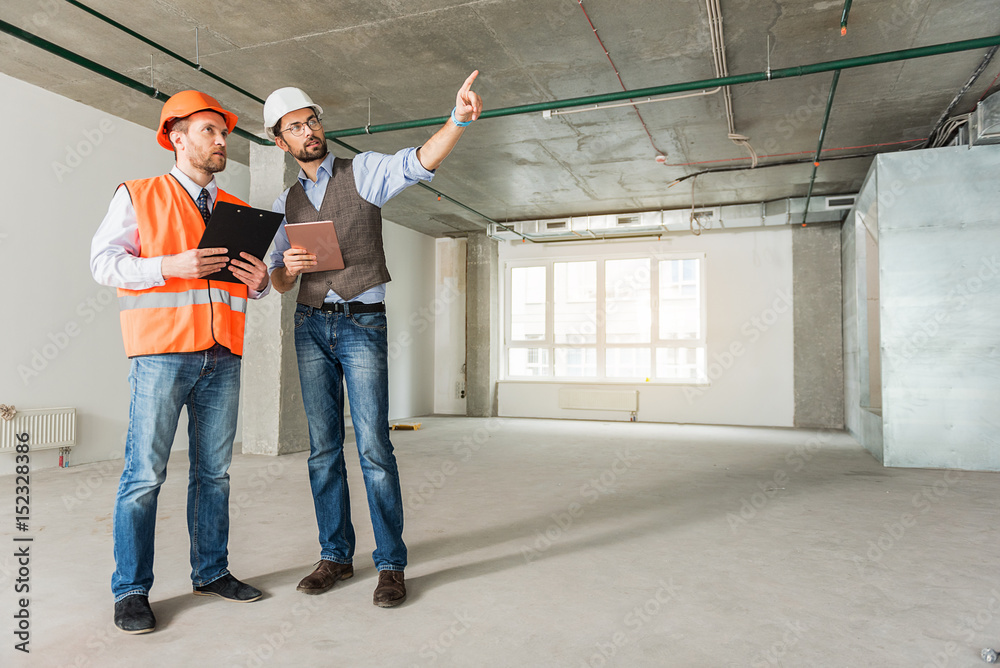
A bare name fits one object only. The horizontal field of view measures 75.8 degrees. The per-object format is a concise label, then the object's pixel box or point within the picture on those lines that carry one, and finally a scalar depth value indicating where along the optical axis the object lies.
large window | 9.43
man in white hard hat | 2.04
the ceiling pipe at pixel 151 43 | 3.67
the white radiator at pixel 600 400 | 9.44
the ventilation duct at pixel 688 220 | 7.99
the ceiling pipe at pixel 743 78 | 3.68
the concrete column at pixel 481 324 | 10.20
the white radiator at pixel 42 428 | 4.48
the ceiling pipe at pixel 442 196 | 5.62
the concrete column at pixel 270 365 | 5.54
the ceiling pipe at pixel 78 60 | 3.34
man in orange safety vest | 1.80
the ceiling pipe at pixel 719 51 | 3.76
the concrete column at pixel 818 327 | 8.60
